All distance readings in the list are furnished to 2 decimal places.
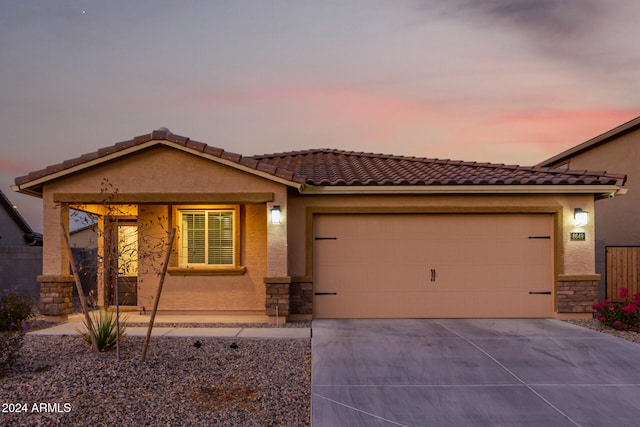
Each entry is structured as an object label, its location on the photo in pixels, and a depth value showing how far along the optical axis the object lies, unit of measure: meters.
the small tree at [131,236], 10.48
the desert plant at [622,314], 8.72
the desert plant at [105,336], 6.17
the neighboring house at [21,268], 12.76
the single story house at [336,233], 9.45
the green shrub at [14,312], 8.46
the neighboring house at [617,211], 10.80
